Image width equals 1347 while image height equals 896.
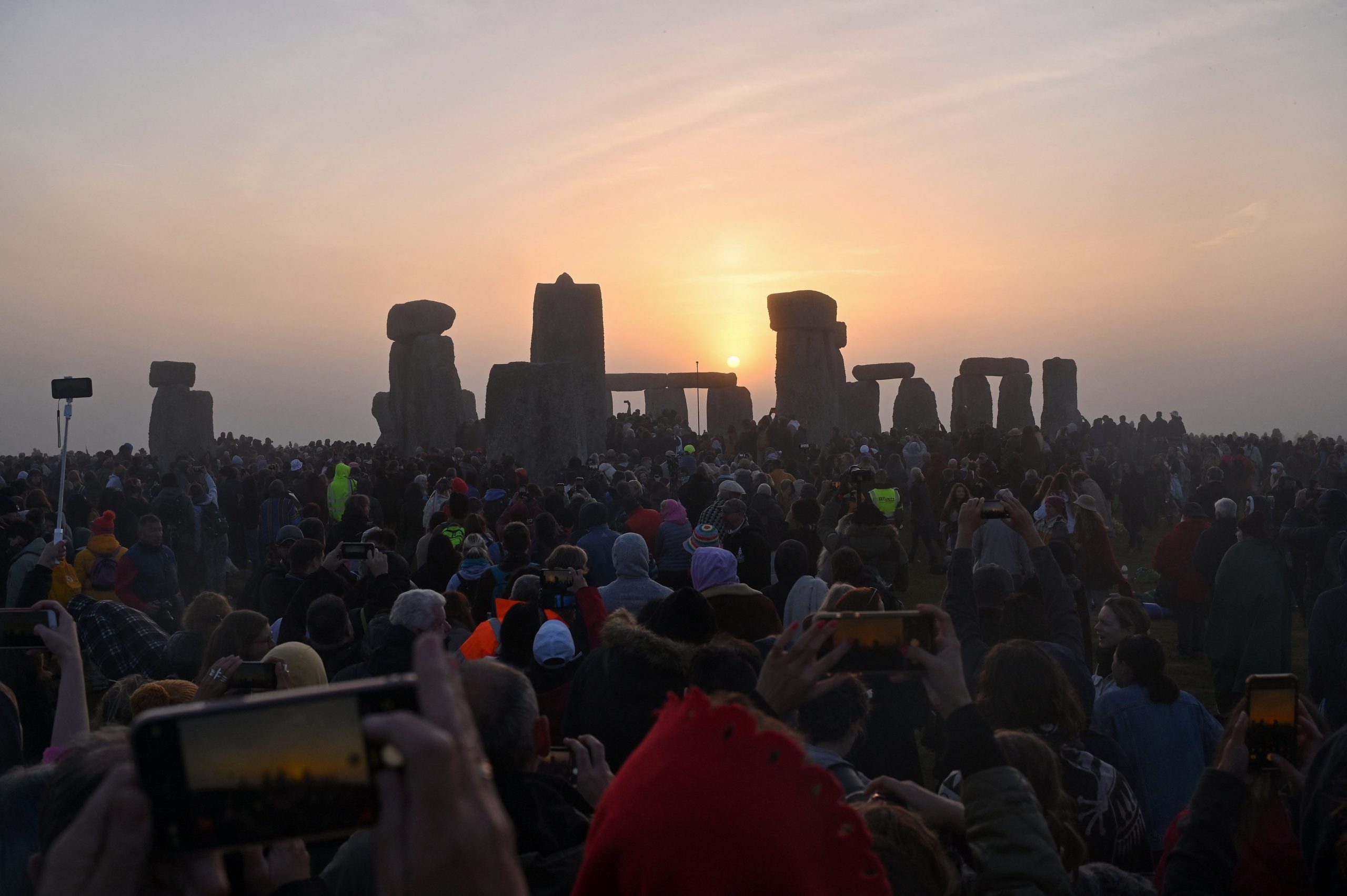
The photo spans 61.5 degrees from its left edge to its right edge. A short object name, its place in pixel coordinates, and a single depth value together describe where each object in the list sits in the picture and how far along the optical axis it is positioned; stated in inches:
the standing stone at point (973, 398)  1374.3
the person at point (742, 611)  226.1
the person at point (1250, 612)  277.1
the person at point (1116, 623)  207.6
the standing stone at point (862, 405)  1396.4
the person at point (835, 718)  129.0
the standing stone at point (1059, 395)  1330.0
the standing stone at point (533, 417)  788.6
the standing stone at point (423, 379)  1040.8
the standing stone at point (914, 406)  1380.4
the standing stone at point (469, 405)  1363.9
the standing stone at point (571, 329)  1045.2
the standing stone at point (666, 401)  1464.1
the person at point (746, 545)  332.5
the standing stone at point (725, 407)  1439.5
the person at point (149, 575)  309.0
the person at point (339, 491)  538.9
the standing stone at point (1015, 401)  1322.6
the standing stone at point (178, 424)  1133.7
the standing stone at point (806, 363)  1108.5
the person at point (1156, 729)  163.8
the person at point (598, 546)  326.0
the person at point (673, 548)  349.1
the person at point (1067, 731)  129.6
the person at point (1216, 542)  340.5
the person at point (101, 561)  304.7
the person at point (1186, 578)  354.3
